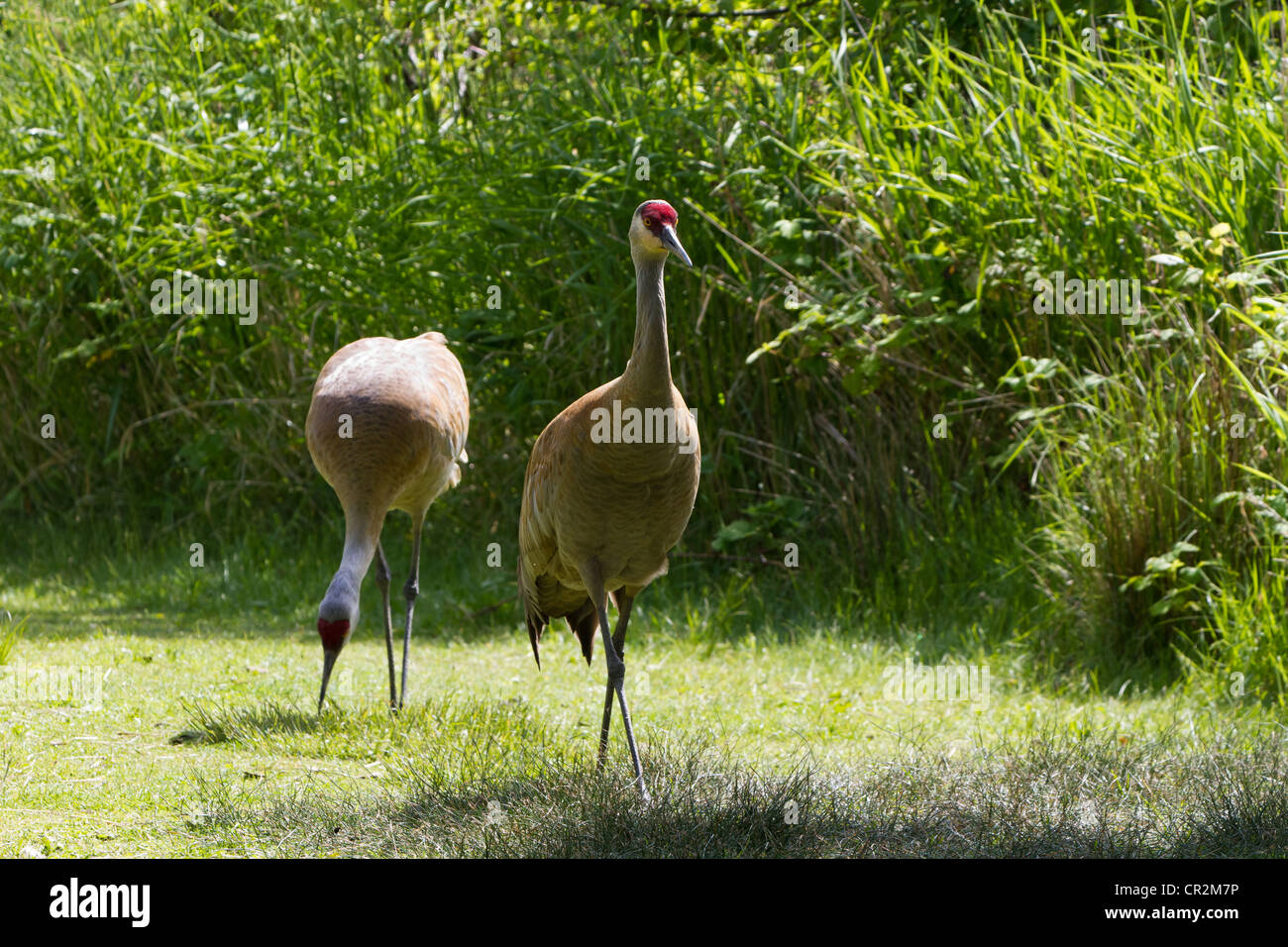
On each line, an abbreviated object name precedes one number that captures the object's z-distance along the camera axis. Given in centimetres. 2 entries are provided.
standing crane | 945
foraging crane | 1261
